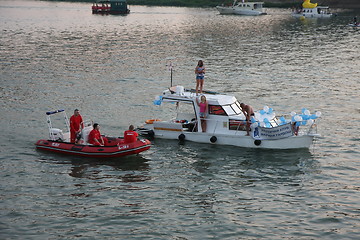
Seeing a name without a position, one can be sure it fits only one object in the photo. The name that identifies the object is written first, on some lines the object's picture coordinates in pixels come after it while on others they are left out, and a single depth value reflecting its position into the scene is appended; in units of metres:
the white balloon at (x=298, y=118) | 26.71
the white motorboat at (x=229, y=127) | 27.42
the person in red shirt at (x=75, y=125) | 26.61
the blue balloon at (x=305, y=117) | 26.90
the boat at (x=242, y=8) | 128.50
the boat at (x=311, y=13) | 115.62
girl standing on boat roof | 30.55
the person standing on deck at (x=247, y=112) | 27.42
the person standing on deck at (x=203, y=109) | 28.14
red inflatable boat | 26.05
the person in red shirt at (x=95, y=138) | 26.38
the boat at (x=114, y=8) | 125.21
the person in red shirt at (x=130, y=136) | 26.20
